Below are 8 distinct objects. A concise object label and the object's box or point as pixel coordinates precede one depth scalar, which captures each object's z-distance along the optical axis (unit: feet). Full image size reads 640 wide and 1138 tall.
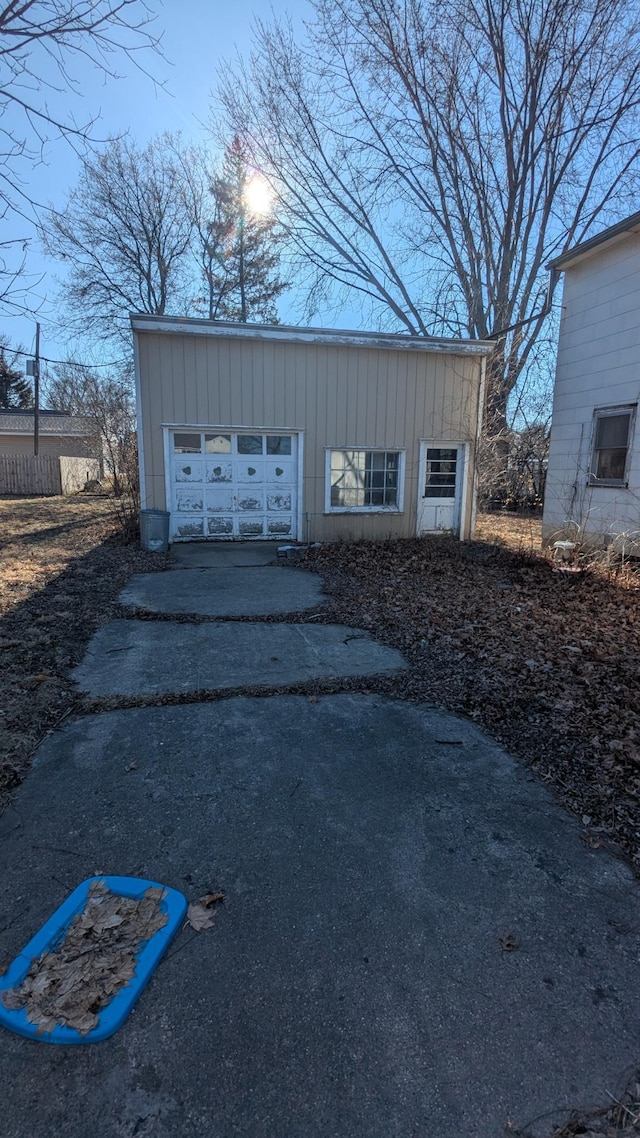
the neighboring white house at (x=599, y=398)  25.84
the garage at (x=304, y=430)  30.73
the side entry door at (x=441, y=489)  35.50
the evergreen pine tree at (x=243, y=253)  60.90
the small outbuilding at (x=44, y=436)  86.43
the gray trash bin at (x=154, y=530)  30.07
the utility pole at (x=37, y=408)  73.73
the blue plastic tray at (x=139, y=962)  4.83
